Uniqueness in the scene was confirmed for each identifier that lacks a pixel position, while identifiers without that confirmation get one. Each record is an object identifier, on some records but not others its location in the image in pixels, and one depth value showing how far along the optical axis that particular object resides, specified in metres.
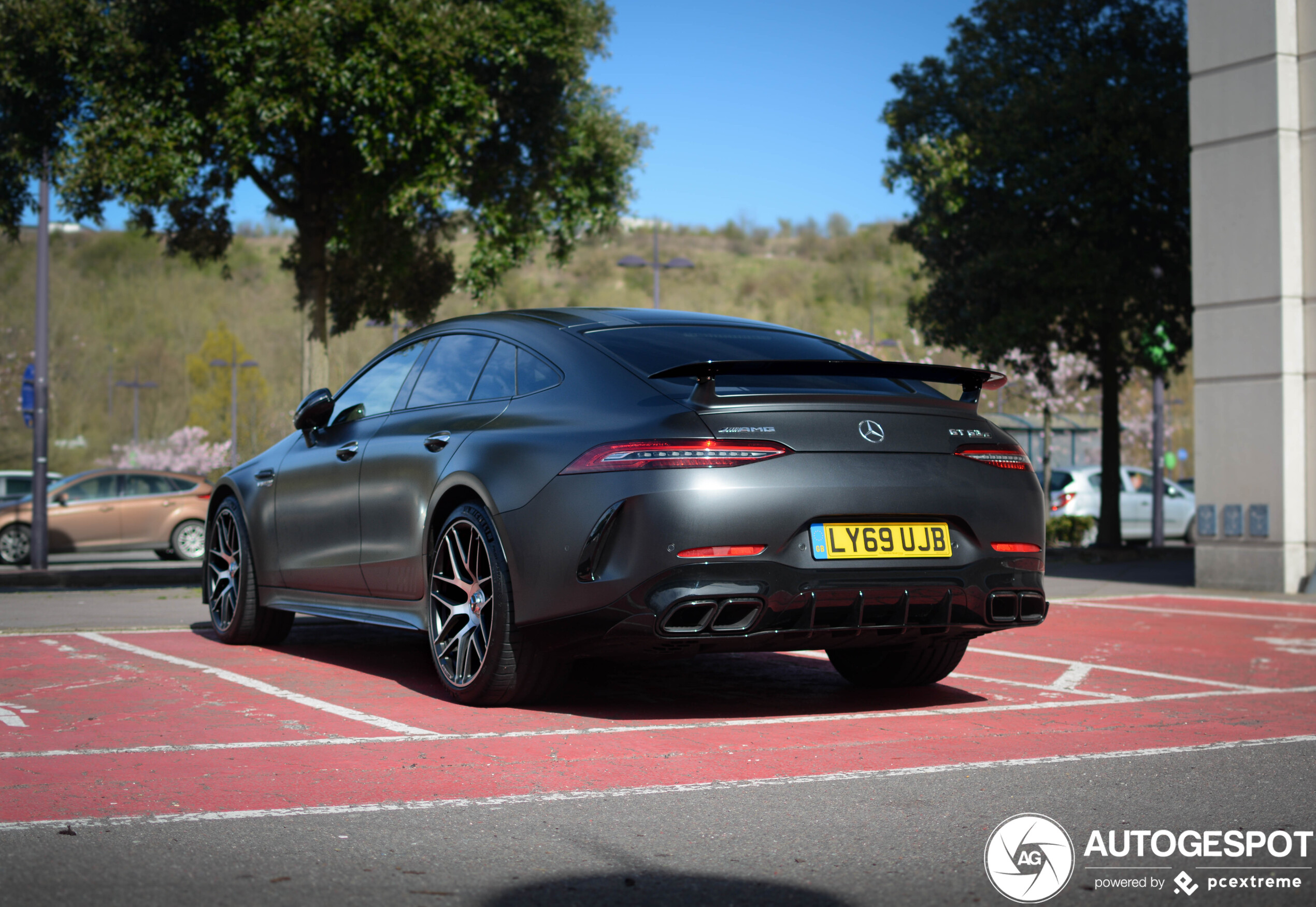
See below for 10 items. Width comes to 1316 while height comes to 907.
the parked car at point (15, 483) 27.05
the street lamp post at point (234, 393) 54.78
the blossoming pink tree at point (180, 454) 68.75
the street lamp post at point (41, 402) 16.06
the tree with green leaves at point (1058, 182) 19.14
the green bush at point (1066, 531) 23.34
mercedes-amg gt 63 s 4.62
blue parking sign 18.20
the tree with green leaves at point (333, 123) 12.87
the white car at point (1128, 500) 25.86
